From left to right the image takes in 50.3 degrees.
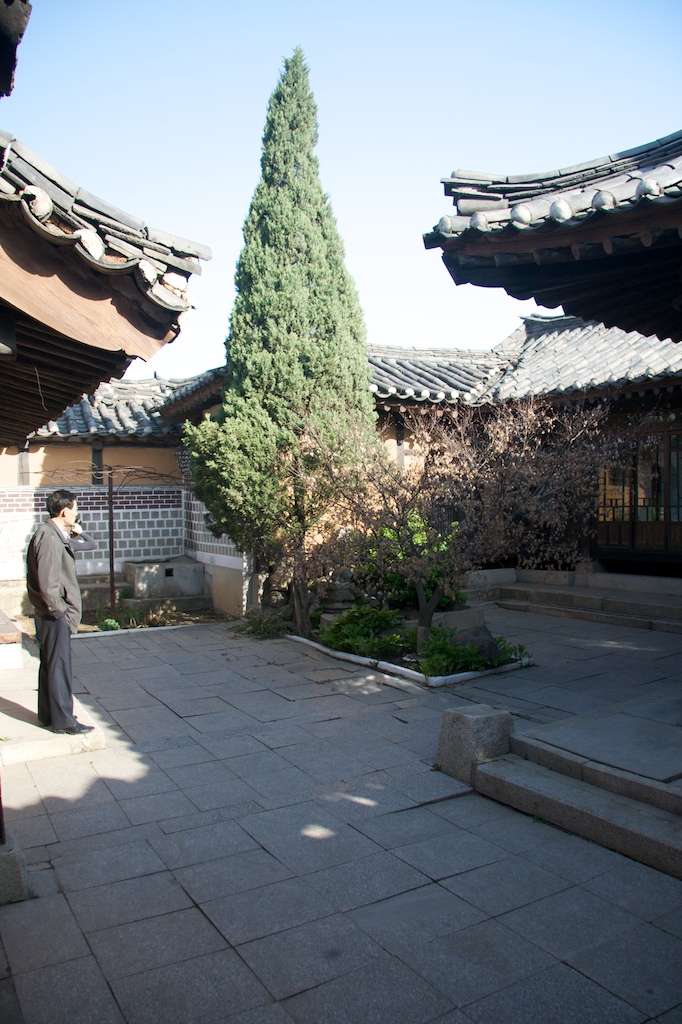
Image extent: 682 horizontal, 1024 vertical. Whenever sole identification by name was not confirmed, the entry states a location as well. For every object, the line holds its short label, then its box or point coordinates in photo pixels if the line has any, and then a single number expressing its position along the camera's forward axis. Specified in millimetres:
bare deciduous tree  7547
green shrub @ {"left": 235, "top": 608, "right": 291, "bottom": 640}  9773
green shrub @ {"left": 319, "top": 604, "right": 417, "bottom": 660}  8234
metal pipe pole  11708
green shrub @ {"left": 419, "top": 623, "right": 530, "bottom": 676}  7320
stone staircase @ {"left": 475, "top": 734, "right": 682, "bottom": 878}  3650
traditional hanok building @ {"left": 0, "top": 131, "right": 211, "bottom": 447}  2676
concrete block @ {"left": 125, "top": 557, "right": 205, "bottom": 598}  12578
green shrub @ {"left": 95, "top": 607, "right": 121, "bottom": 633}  10719
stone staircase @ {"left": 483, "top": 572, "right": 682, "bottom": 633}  9961
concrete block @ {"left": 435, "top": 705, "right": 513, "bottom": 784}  4746
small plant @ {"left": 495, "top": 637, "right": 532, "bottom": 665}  7762
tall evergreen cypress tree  9383
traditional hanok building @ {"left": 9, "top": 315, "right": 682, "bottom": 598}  10781
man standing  5434
